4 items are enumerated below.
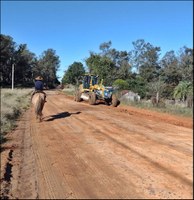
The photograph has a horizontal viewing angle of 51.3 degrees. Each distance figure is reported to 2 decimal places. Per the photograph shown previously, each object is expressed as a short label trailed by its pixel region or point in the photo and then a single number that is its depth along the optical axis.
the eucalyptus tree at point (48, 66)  79.51
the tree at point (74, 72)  50.71
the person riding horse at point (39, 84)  9.35
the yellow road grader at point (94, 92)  15.43
